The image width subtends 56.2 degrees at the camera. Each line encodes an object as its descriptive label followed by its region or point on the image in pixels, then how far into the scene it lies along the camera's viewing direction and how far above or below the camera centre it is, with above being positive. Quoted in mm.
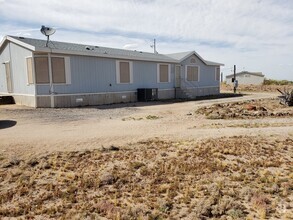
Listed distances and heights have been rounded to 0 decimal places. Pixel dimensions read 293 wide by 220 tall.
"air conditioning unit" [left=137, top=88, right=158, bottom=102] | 18844 -525
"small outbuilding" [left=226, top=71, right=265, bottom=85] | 60406 +1624
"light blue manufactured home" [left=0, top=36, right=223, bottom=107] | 14062 +846
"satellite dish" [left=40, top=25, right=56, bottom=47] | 14914 +3115
